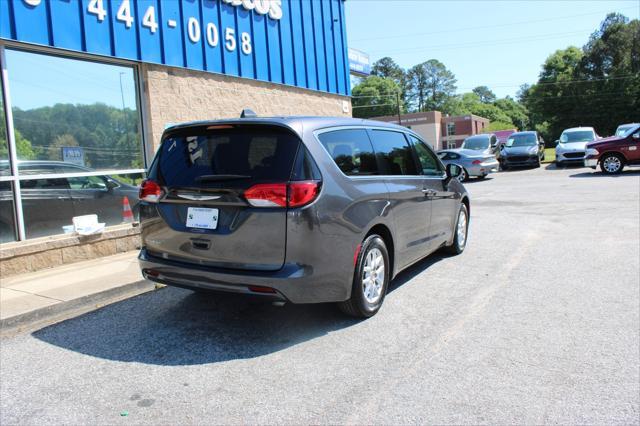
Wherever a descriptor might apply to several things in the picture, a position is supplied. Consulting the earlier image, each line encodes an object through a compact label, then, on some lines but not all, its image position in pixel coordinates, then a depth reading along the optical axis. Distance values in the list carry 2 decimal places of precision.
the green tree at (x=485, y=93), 169.06
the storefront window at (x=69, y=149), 6.86
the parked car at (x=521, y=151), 22.73
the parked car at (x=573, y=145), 21.70
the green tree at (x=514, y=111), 138.25
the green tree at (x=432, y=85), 127.41
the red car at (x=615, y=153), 17.31
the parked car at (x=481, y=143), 22.56
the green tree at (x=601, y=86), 60.69
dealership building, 6.71
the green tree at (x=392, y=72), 129.38
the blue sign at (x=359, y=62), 21.78
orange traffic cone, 8.15
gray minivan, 3.75
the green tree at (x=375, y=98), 106.25
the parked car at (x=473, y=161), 19.56
